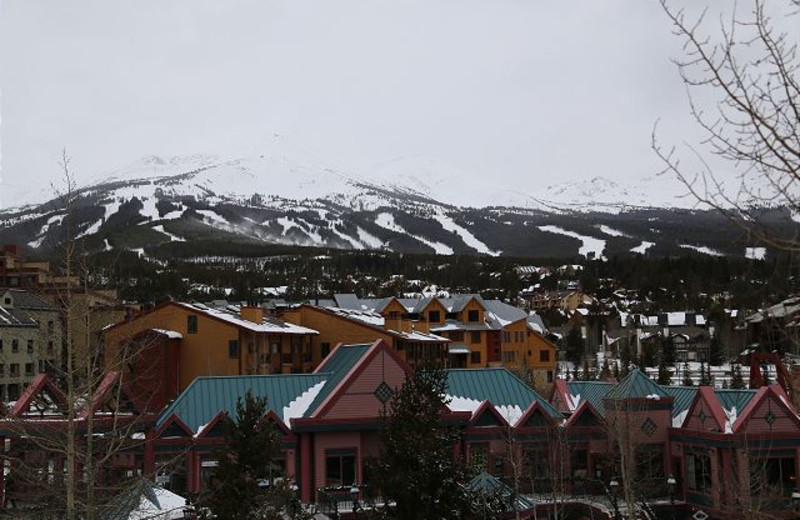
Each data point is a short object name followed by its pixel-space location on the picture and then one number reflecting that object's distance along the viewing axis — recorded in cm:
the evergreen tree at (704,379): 5759
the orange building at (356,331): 5153
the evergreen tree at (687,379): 6131
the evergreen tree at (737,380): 5572
